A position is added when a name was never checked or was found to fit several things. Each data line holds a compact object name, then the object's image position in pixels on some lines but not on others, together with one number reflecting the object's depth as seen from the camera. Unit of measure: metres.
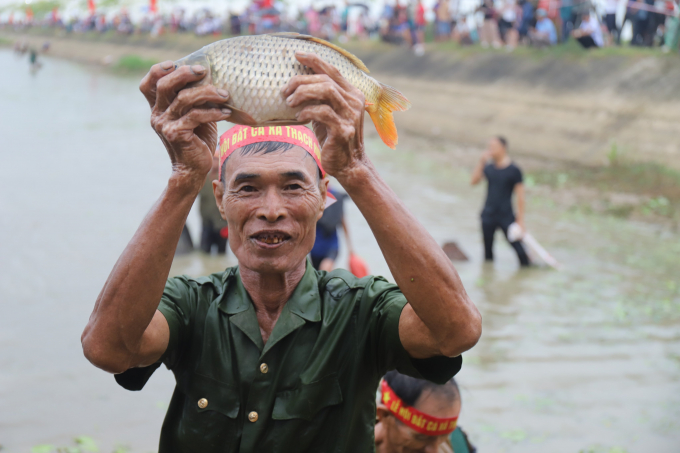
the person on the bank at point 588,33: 18.30
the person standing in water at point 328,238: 6.26
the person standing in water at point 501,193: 9.25
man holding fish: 1.93
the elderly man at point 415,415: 3.17
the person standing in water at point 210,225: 8.00
